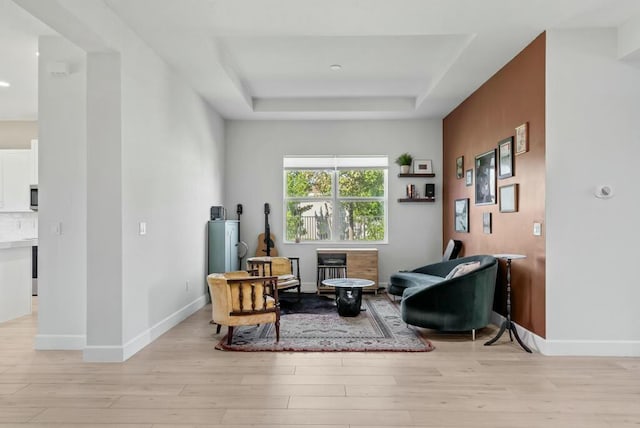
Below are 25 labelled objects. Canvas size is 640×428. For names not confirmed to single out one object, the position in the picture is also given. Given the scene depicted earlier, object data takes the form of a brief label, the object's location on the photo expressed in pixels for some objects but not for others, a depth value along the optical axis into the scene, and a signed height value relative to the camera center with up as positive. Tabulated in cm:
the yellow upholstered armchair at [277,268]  590 -75
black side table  412 -100
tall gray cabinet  640 -47
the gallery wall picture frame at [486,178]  518 +43
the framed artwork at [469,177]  604 +50
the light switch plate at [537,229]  404 -14
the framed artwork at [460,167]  645 +68
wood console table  719 -81
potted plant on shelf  744 +86
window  772 +25
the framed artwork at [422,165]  756 +79
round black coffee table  549 -104
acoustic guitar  747 -48
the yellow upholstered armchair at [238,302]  416 -82
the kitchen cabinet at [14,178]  716 +55
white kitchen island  536 -80
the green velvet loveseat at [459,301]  437 -86
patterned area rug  413 -124
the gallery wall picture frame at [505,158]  465 +59
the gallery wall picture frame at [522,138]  431 +73
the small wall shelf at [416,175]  751 +64
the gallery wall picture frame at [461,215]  619 -2
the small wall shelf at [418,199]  747 +24
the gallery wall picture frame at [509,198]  453 +16
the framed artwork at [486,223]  533 -11
